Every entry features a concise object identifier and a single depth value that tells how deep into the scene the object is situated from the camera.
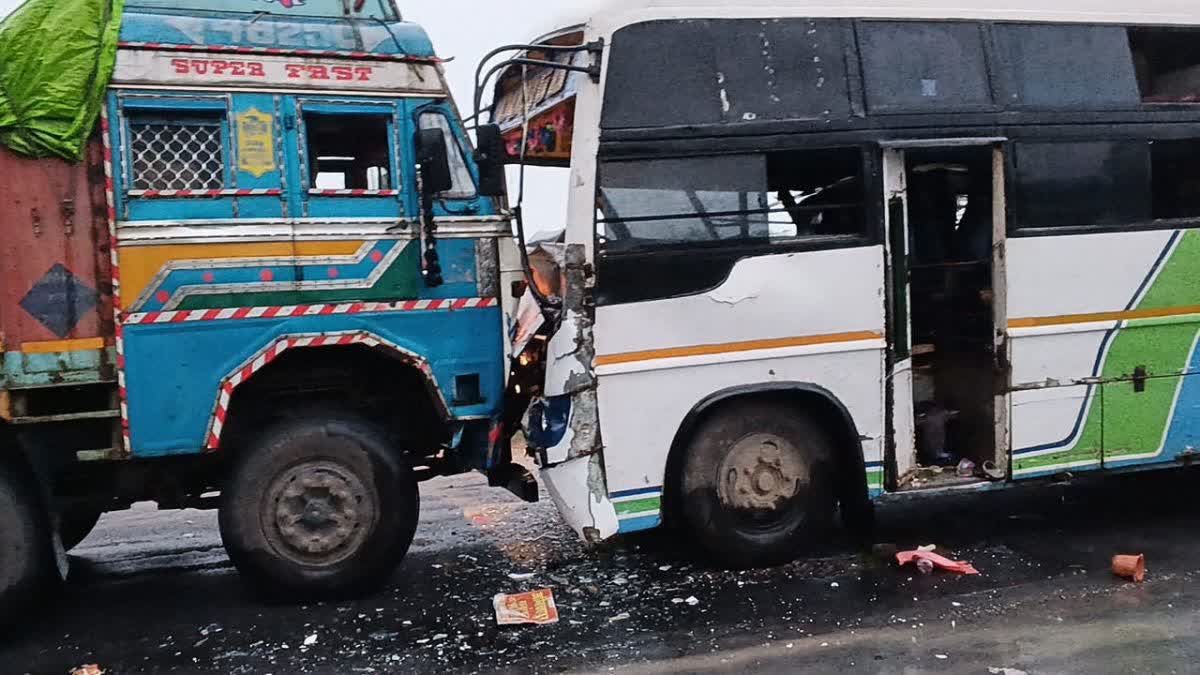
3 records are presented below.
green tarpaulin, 4.81
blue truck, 4.91
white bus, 5.31
